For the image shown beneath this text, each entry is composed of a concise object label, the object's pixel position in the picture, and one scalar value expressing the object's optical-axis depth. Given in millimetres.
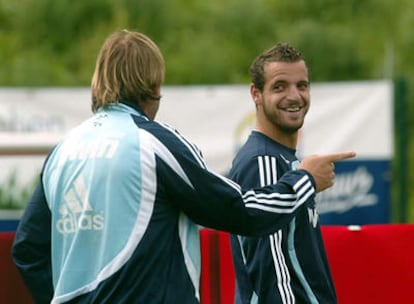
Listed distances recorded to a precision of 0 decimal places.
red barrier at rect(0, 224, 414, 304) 12750
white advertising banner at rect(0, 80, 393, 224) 31828
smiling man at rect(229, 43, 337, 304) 10039
